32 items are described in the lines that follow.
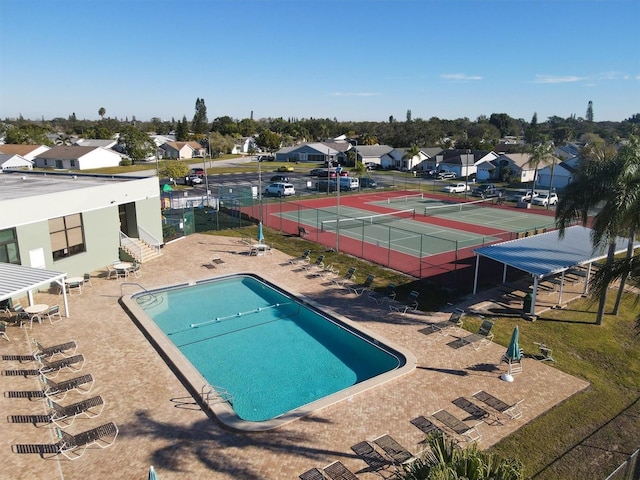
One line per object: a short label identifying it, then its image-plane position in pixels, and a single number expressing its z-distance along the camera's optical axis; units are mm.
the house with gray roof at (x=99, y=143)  101844
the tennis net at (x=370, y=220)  36594
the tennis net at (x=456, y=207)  43562
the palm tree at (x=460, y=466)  6813
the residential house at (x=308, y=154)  90244
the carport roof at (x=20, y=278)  14930
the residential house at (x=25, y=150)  82250
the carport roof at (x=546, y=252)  18828
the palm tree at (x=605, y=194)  15836
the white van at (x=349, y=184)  56628
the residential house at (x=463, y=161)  73625
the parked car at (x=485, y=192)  53000
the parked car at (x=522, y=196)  48406
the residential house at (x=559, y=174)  59819
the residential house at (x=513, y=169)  67938
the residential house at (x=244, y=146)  117588
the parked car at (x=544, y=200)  47688
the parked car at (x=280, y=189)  50453
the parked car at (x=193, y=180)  59656
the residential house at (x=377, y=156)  86125
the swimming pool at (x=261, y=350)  13508
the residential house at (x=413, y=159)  81938
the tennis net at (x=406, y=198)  50075
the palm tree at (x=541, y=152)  46625
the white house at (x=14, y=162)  61153
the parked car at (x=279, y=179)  61675
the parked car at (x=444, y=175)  70438
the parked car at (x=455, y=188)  55859
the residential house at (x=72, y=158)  80812
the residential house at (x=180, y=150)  100188
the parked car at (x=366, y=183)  58406
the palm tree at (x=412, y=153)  80250
